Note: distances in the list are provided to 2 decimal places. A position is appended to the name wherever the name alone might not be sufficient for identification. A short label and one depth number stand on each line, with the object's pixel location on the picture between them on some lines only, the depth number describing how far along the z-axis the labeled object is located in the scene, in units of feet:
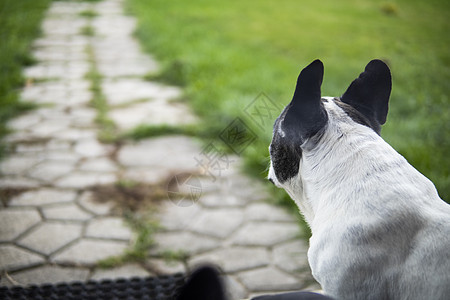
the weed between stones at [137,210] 9.18
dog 4.66
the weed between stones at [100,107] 14.98
